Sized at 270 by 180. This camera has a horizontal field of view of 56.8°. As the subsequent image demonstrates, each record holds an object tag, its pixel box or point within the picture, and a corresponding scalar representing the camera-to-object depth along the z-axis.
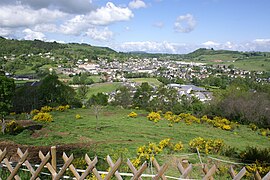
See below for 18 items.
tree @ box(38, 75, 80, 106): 44.50
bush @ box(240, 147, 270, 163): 12.70
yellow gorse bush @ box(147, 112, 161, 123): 31.65
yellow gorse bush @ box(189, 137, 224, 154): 15.17
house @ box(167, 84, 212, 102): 69.12
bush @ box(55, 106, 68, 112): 36.76
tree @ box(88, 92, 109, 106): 51.82
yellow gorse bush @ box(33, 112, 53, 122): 27.47
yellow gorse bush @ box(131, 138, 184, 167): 11.49
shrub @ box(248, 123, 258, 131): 30.94
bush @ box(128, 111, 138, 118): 33.34
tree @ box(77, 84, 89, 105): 60.93
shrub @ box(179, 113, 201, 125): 31.00
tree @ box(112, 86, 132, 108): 49.84
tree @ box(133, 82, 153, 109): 48.48
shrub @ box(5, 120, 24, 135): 21.57
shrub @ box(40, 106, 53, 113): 35.53
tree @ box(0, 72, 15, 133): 21.89
